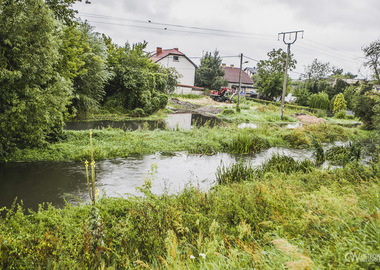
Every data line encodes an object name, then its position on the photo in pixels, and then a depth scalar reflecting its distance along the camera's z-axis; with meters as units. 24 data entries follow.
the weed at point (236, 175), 7.69
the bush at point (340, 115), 32.91
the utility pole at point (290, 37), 24.38
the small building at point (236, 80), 63.66
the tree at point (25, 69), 7.91
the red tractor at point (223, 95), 39.66
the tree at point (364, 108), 21.20
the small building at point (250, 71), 94.91
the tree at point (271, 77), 39.18
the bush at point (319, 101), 43.38
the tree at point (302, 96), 46.19
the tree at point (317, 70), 64.38
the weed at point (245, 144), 12.55
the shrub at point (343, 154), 9.25
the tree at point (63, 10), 10.65
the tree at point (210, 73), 50.31
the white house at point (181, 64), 45.00
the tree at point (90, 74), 18.27
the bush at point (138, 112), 22.12
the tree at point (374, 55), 14.04
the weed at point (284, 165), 8.41
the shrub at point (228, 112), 26.59
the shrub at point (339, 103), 41.31
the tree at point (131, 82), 22.20
